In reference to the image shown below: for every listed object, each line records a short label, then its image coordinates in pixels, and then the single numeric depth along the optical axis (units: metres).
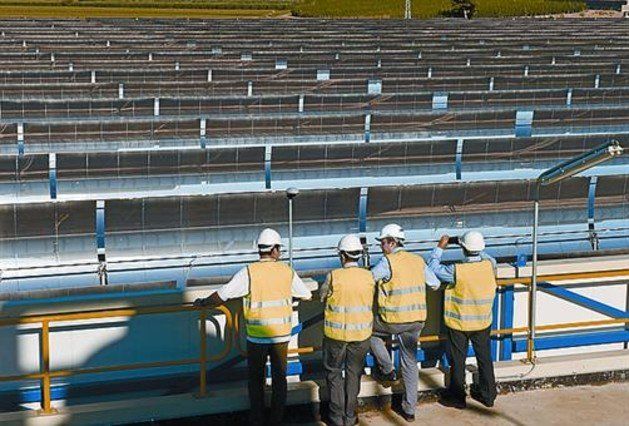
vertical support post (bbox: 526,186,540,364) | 8.37
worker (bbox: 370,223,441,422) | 7.66
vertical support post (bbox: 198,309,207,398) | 7.70
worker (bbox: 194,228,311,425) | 7.31
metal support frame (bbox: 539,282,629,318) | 8.81
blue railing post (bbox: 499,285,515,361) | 8.66
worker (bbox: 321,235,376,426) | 7.37
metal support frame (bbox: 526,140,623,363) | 7.34
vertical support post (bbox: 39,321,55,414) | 7.32
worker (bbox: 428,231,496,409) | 7.88
